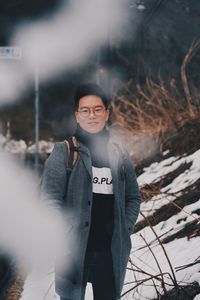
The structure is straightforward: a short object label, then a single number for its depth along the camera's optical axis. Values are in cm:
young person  246
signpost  1061
